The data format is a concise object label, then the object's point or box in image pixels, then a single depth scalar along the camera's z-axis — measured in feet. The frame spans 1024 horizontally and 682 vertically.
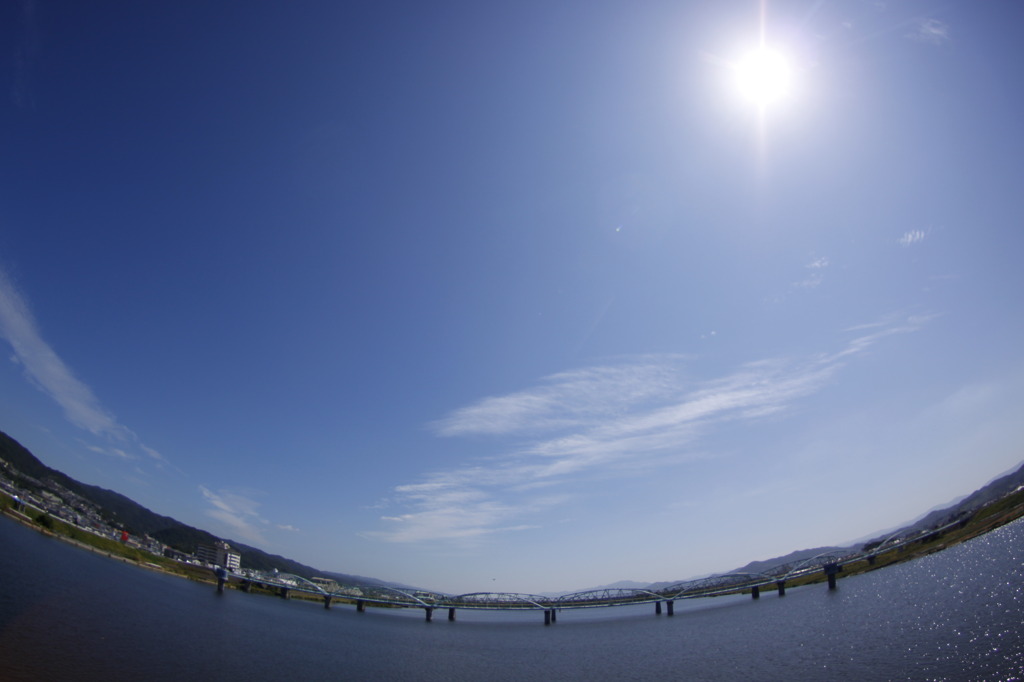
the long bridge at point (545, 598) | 377.30
